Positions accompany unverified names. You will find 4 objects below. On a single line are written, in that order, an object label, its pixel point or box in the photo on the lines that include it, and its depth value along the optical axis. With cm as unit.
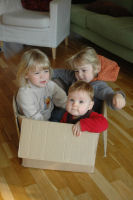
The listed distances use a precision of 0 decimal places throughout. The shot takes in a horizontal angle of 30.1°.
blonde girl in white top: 132
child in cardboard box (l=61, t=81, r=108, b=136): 115
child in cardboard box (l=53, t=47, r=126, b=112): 141
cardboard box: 118
